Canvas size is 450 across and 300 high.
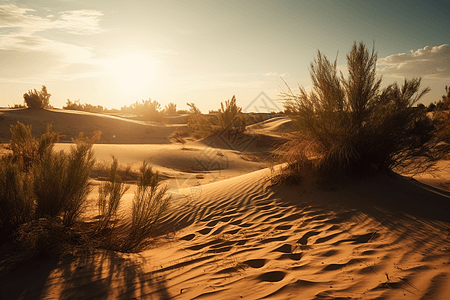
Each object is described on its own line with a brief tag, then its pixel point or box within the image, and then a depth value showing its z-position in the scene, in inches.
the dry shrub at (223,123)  679.1
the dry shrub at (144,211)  138.7
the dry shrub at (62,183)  129.5
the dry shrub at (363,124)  201.9
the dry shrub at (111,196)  142.0
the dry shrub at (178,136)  668.1
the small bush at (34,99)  788.6
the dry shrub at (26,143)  251.3
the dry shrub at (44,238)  106.4
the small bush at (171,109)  1556.3
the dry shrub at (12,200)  124.6
